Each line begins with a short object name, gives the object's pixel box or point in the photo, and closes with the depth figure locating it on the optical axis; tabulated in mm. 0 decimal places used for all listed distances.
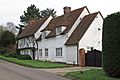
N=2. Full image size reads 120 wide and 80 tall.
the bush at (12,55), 61797
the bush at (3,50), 77562
